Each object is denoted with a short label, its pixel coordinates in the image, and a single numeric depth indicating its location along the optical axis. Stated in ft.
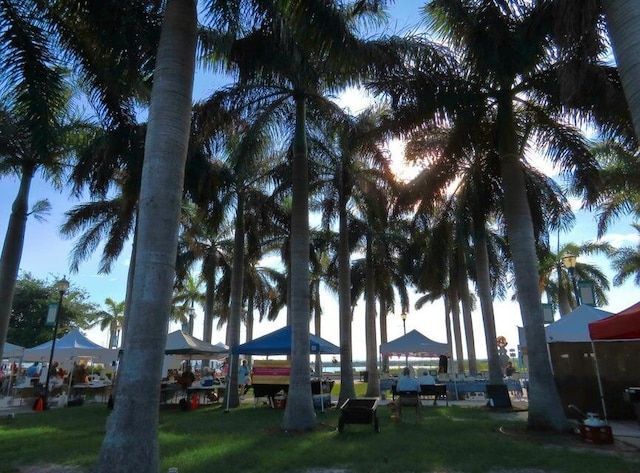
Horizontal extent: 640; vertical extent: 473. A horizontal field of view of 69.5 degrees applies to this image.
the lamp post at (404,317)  105.30
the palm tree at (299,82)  26.94
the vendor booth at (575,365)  43.60
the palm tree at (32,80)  28.48
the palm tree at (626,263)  115.55
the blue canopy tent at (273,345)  53.06
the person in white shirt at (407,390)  40.63
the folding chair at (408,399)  40.27
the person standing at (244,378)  75.00
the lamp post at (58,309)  58.71
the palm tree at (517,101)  31.42
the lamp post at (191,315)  179.16
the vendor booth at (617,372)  42.34
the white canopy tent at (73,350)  73.77
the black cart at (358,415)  33.30
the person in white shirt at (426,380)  55.36
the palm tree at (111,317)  224.45
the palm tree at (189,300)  162.03
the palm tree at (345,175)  44.93
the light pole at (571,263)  62.60
